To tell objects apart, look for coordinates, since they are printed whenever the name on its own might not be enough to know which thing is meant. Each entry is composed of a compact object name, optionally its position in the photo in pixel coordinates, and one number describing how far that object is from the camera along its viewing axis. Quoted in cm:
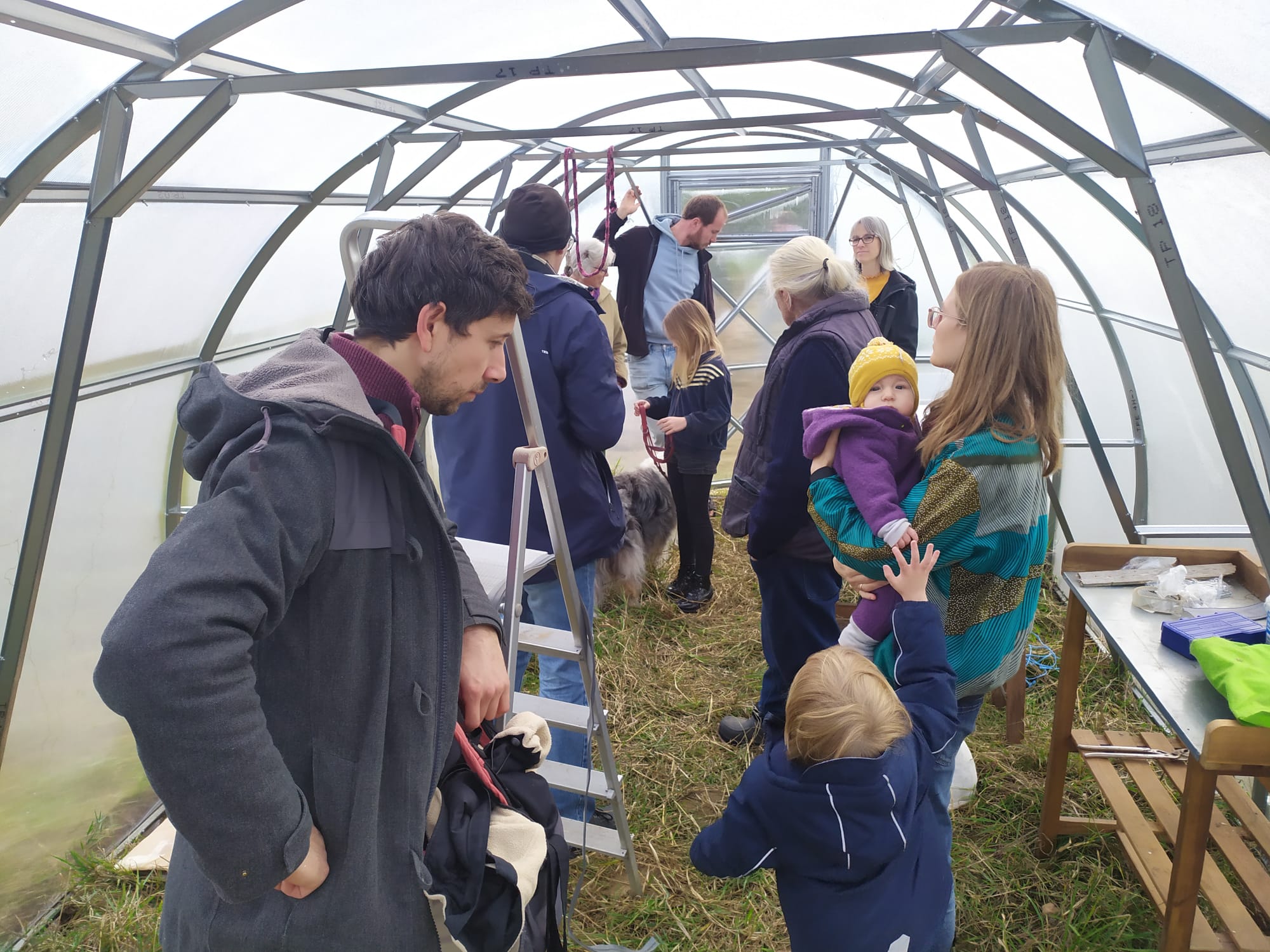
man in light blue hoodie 612
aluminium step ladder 227
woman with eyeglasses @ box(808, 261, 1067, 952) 234
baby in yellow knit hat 253
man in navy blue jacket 303
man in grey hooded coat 111
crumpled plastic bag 271
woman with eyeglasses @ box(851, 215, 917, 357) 534
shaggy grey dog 562
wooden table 216
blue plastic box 241
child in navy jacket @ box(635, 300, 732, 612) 513
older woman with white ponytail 311
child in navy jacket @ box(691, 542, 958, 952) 187
